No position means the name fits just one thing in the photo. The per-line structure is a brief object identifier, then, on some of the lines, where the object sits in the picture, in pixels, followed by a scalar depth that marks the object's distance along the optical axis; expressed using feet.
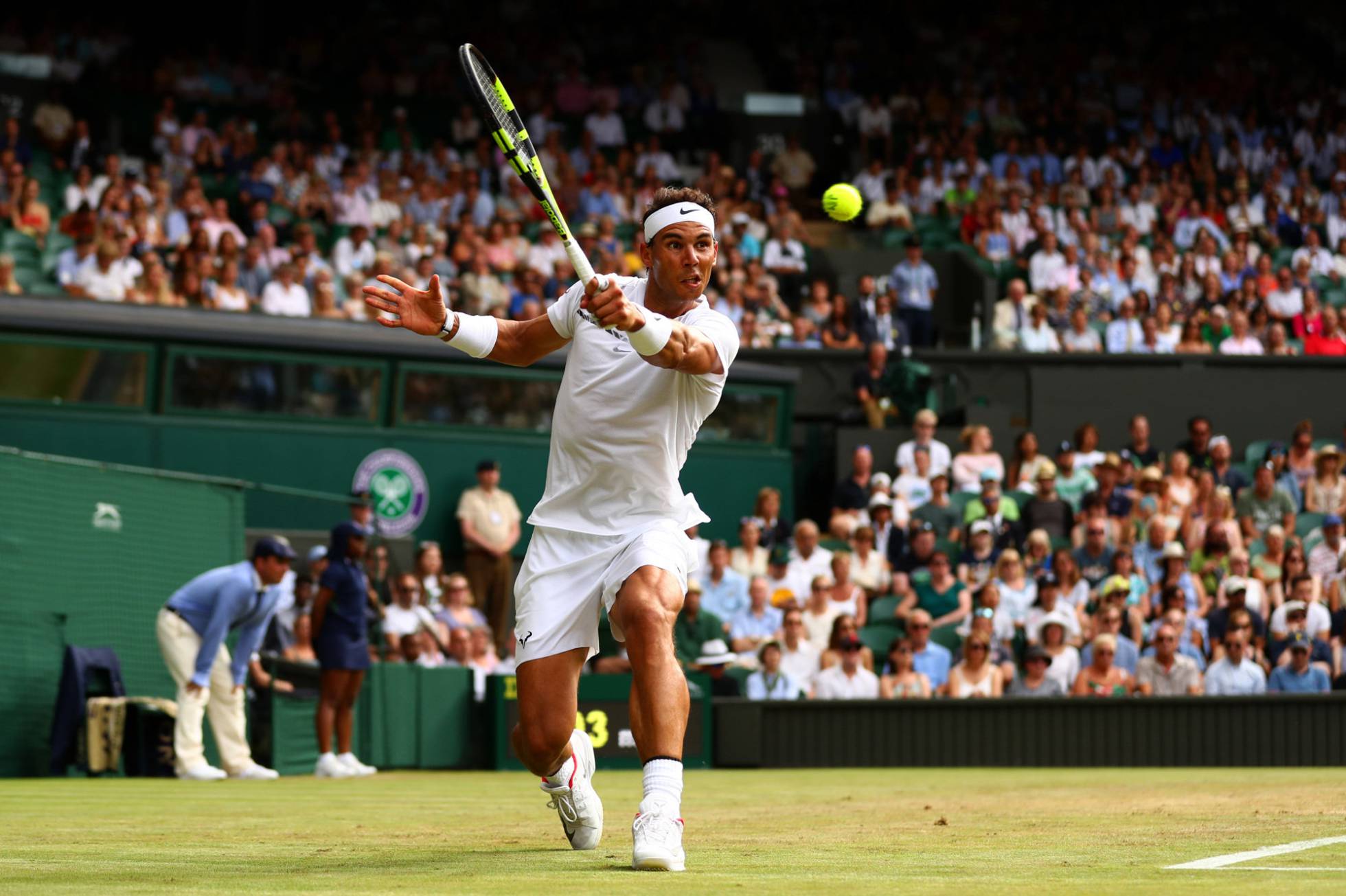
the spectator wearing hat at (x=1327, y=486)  64.90
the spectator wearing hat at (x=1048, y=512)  62.90
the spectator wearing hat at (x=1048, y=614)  56.24
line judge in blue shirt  44.16
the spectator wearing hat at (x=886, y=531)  61.57
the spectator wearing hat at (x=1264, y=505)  63.57
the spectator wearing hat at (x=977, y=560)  59.67
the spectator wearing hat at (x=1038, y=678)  54.70
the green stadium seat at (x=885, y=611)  59.06
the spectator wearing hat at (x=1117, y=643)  55.67
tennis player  20.63
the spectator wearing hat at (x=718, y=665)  55.42
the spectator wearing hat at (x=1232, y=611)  56.08
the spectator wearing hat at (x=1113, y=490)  62.75
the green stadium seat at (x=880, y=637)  57.93
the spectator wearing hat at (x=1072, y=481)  64.75
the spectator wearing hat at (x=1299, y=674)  54.54
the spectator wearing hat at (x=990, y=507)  62.03
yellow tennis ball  23.98
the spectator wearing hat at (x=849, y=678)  55.47
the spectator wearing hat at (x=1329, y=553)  60.18
